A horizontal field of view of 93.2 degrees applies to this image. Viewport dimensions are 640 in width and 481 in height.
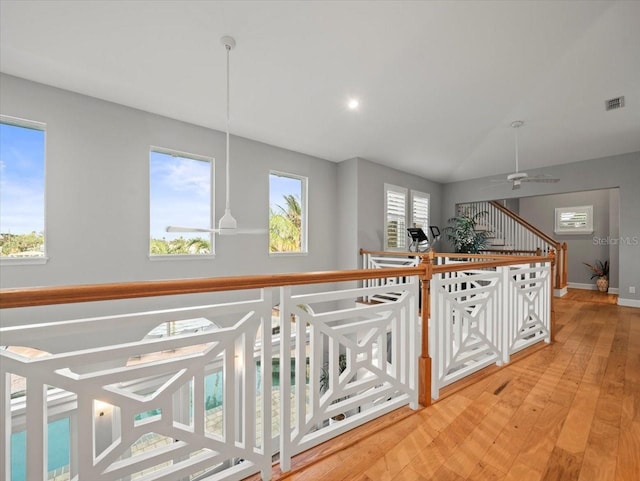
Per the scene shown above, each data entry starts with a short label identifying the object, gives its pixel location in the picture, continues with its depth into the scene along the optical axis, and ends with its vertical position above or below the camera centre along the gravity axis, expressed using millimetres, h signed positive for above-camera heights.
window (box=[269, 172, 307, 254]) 5207 +510
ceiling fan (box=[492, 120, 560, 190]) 4816 +1044
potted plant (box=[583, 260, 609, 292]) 7246 -785
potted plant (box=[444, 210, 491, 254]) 6957 +104
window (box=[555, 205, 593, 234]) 7727 +566
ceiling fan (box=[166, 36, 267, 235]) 2837 +176
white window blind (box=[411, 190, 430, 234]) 7000 +755
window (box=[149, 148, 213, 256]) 4023 +577
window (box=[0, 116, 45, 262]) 3117 +552
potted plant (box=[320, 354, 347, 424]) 5023 -2292
